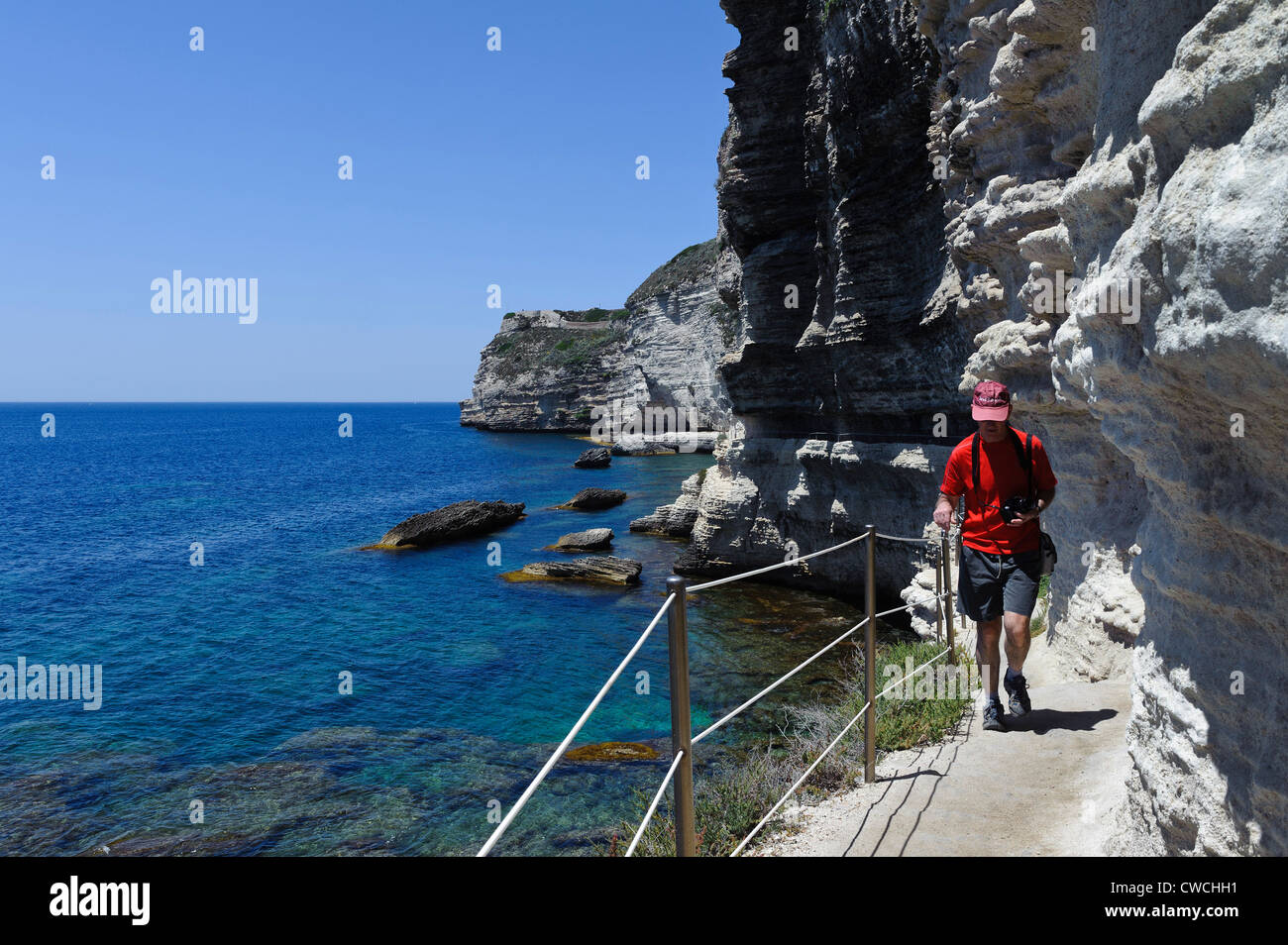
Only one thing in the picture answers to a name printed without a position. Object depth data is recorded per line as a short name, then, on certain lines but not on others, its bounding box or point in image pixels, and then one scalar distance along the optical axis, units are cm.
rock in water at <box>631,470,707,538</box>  3416
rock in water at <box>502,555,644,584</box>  2648
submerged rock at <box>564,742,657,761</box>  1330
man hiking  570
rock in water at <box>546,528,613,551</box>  3088
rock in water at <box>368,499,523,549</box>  3431
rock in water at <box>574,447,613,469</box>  6275
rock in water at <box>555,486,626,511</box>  4244
